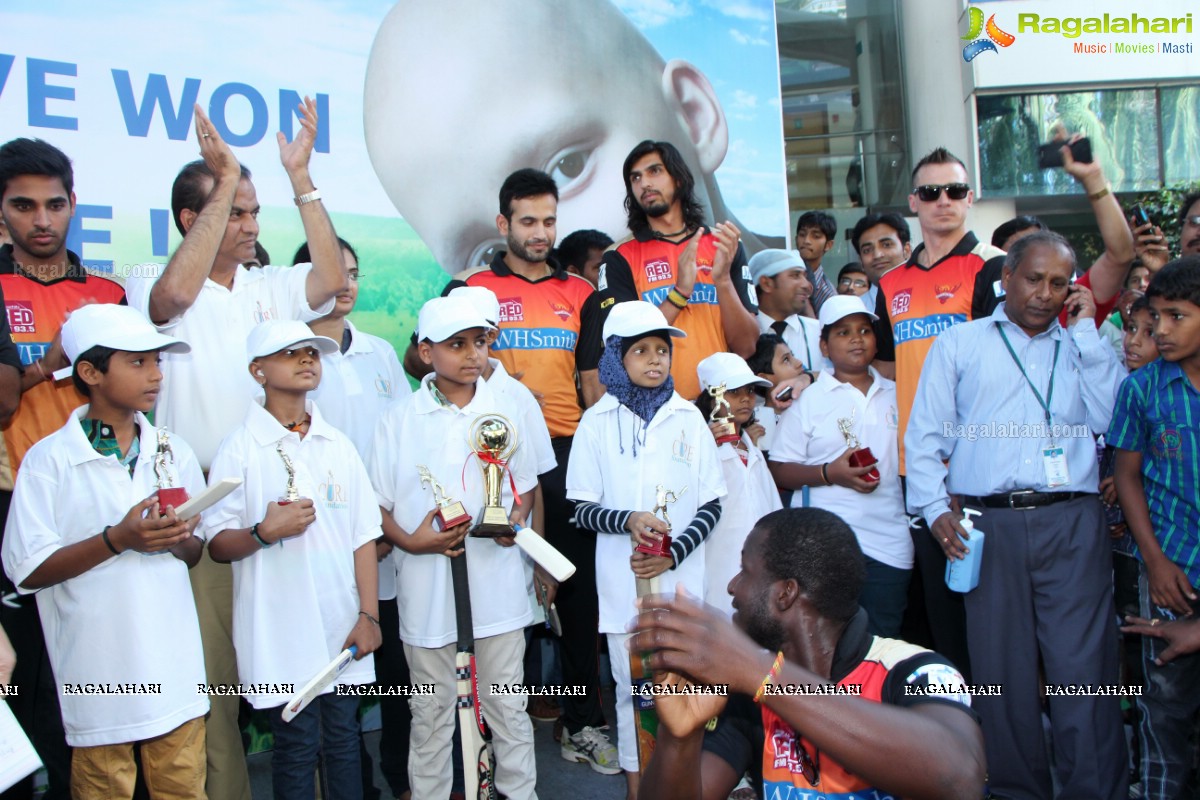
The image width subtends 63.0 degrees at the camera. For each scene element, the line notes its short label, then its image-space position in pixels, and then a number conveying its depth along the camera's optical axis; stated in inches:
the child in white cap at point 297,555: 141.0
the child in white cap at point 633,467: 161.9
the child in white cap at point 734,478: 177.8
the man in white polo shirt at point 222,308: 151.9
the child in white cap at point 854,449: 180.9
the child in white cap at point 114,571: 127.8
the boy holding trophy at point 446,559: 156.7
